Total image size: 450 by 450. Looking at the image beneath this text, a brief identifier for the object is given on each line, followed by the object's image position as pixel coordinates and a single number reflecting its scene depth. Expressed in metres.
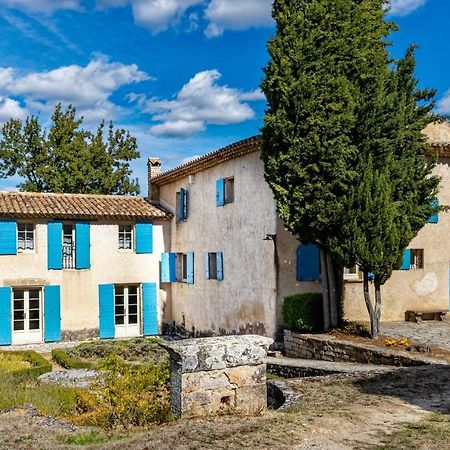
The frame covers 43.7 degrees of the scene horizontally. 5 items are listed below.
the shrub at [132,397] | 7.12
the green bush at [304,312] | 14.25
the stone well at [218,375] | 6.62
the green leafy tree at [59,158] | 29.05
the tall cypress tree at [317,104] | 12.87
